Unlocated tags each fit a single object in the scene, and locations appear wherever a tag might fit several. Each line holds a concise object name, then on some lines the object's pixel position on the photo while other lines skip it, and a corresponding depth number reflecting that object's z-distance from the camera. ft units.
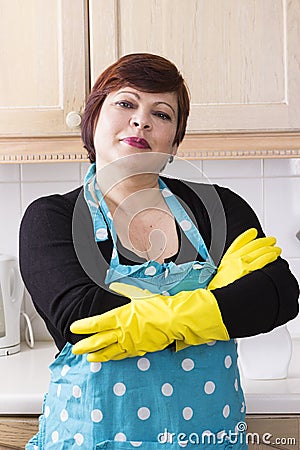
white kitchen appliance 7.32
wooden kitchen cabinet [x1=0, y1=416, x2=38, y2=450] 5.92
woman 4.67
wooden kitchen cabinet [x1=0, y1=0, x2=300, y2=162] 6.56
